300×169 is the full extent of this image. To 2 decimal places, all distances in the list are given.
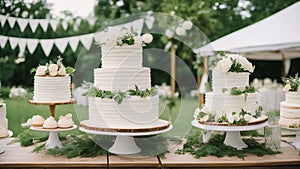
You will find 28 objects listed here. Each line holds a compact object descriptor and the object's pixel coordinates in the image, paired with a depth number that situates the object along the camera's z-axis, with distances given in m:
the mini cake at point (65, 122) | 3.36
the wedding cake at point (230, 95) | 3.32
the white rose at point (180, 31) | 9.34
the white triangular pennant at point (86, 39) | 5.65
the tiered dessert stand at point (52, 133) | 3.37
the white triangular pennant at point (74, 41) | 5.61
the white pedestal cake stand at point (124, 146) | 3.23
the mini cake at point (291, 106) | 3.47
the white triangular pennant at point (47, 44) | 5.61
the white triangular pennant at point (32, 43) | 5.58
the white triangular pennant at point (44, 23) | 5.57
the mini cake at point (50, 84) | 3.40
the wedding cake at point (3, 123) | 3.22
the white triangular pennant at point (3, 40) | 5.50
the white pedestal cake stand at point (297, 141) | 3.59
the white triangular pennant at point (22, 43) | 5.57
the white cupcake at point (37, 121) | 3.38
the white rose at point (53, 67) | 3.40
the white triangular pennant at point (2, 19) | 5.36
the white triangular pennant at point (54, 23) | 5.62
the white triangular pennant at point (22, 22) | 5.48
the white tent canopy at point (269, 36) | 5.18
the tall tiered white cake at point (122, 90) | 3.09
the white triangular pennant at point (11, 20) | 5.38
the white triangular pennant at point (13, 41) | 5.49
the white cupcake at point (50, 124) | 3.32
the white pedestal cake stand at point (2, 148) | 3.31
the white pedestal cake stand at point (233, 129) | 3.22
